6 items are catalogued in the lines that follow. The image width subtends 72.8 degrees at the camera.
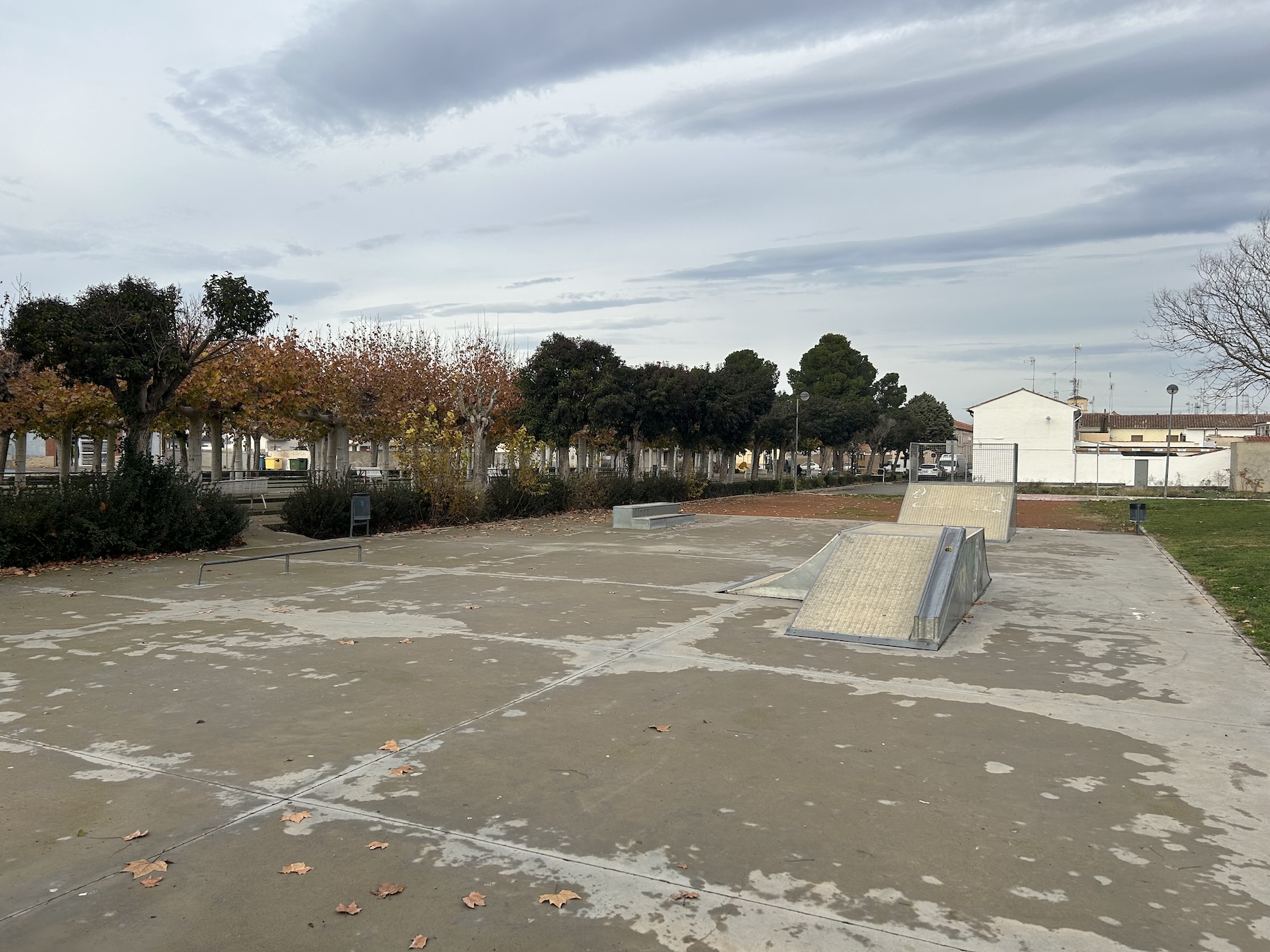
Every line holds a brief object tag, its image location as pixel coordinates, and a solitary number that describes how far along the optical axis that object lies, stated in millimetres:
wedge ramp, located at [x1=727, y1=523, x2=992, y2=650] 8328
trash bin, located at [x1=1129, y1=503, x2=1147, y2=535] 20547
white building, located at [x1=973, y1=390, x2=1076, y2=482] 57000
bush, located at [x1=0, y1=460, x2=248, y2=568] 13023
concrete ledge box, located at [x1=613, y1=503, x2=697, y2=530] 21578
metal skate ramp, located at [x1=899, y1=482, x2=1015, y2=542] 18859
